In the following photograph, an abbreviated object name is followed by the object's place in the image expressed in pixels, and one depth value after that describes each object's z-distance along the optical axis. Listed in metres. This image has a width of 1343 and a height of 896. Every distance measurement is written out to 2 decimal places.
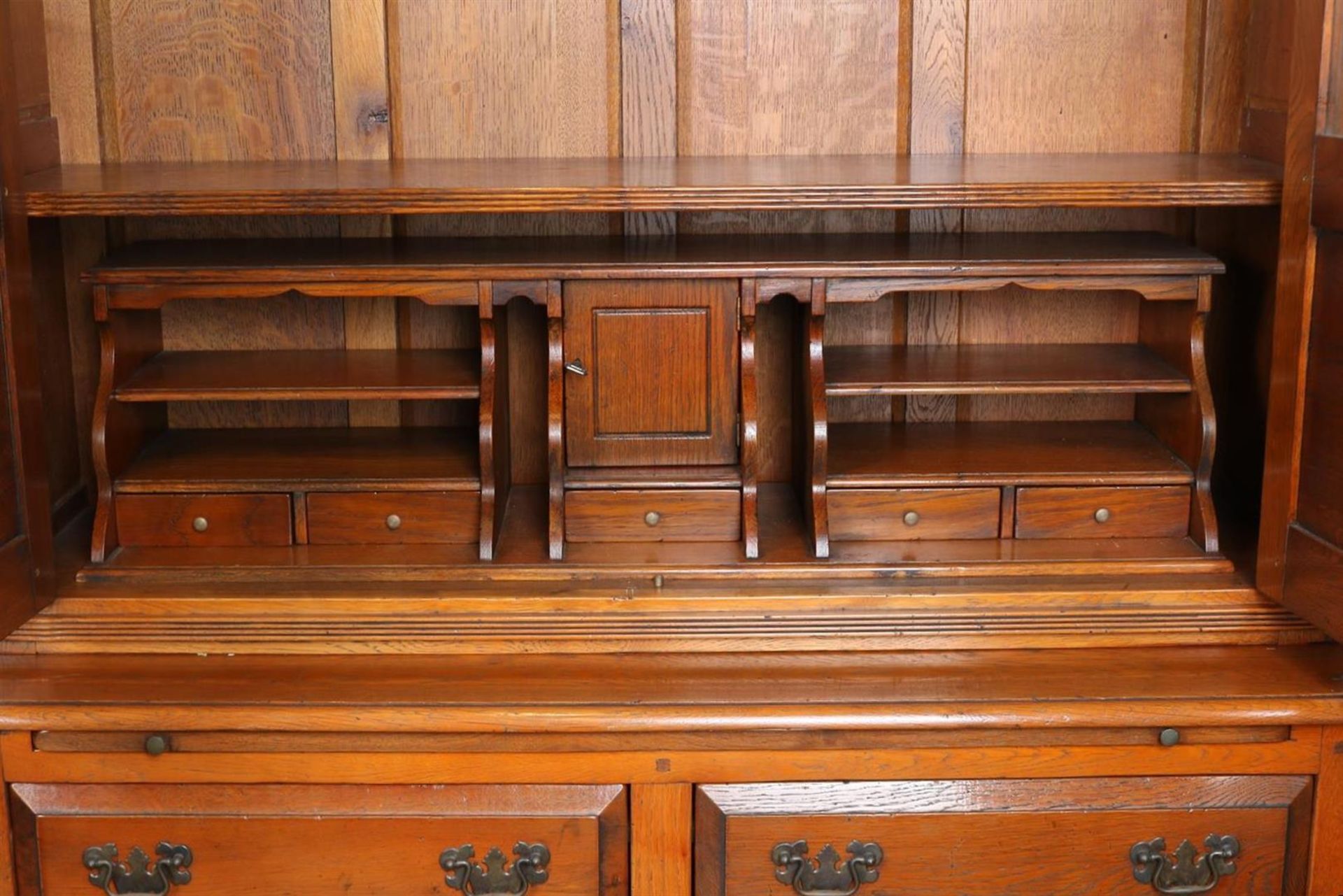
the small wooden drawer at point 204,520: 2.60
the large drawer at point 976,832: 2.31
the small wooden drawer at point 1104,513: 2.61
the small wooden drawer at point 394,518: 2.61
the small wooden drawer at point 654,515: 2.59
